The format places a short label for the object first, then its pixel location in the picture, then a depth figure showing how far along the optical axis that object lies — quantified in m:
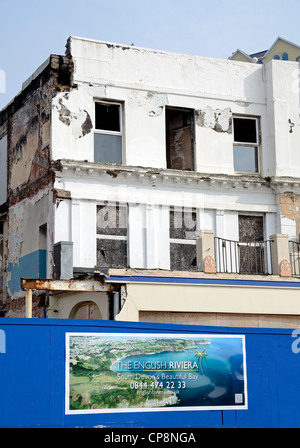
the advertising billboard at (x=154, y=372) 11.82
